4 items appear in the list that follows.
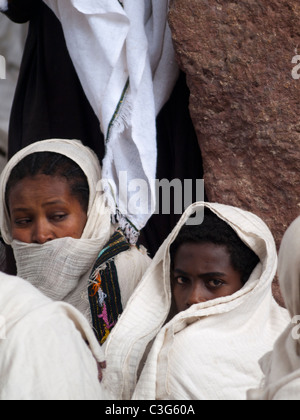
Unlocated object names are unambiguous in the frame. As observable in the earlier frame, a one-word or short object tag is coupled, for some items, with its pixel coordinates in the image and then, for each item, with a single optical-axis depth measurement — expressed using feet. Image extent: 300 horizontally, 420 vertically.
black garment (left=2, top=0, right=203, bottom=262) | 28.48
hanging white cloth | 26.16
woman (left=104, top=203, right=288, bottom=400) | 20.85
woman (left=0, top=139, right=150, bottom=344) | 24.98
